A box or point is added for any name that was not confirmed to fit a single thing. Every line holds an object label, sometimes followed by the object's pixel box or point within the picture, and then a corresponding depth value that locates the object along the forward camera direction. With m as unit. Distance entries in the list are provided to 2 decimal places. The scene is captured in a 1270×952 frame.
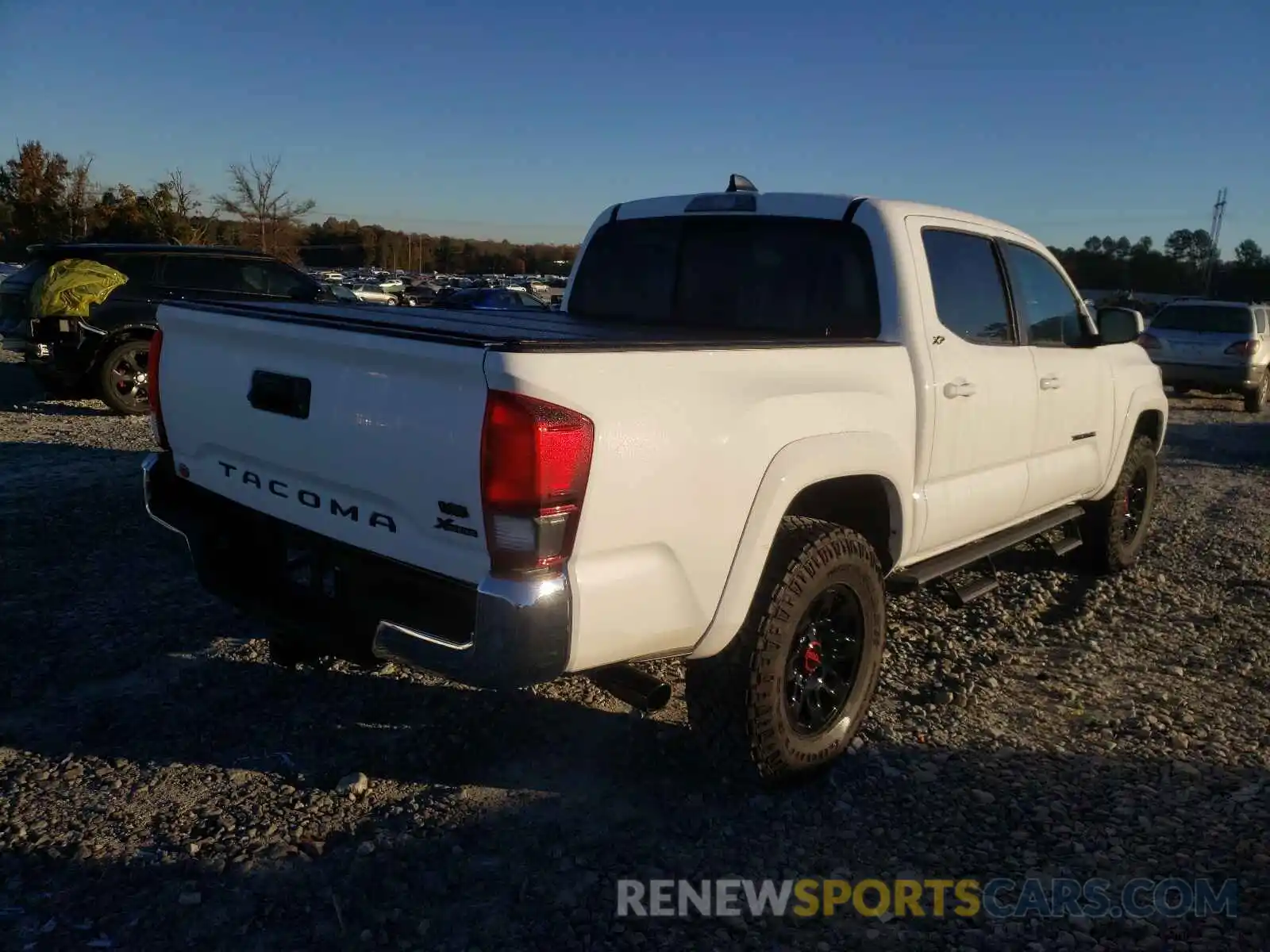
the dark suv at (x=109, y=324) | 10.20
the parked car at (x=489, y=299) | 22.53
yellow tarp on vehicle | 10.04
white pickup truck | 2.44
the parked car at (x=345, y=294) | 24.46
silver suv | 14.98
